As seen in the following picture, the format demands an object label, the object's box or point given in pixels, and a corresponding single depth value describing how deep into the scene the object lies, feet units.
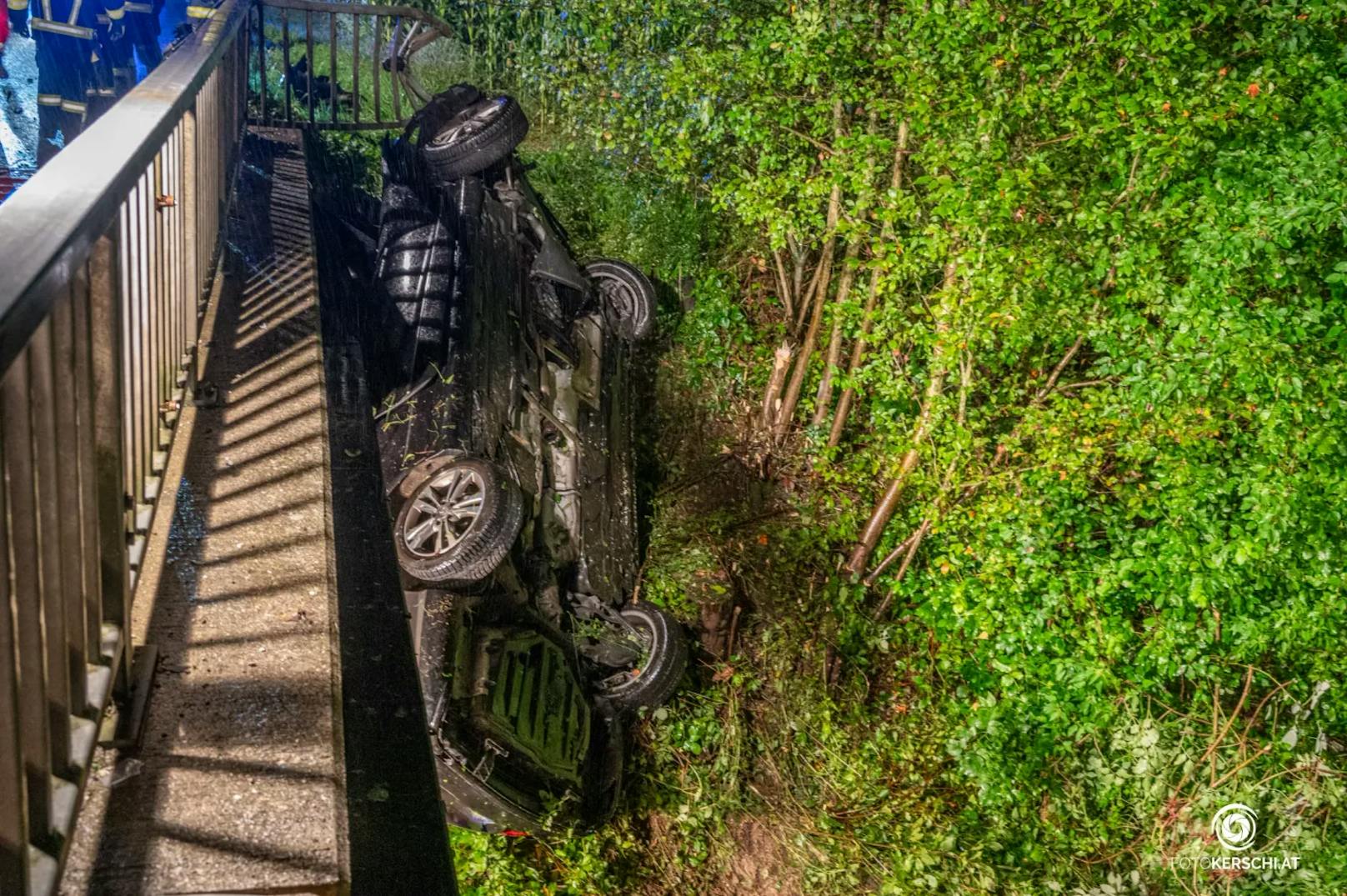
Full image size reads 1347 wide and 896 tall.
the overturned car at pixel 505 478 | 16.79
